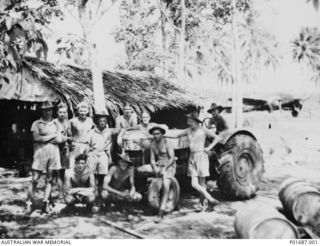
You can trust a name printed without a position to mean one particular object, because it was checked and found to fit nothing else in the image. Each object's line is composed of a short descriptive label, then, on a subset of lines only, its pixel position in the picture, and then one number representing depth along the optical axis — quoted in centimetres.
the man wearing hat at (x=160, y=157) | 468
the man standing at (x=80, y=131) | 487
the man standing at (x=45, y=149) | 466
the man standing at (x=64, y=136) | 487
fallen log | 417
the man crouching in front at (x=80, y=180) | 460
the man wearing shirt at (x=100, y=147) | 479
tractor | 471
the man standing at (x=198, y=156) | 485
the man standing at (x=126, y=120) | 579
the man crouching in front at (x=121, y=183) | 467
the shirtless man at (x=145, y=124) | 508
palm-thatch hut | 660
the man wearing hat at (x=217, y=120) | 573
